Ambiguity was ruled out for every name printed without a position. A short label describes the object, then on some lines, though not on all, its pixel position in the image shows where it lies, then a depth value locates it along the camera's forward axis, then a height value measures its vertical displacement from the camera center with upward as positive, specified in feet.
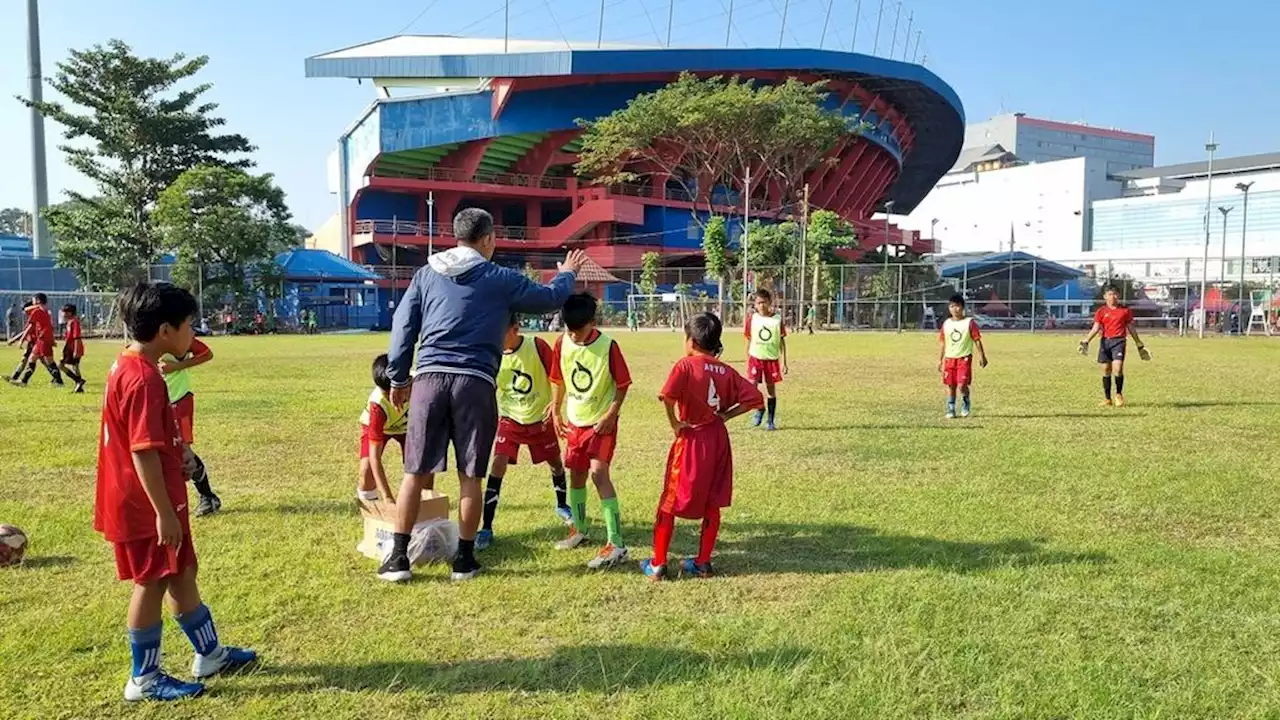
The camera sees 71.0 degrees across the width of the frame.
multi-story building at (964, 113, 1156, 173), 450.30 +83.91
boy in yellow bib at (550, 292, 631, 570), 17.17 -1.92
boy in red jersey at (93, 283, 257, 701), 10.79 -2.19
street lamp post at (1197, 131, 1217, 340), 118.07 -0.25
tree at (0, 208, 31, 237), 431.02 +40.89
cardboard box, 16.84 -4.09
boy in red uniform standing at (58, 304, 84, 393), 47.55 -2.47
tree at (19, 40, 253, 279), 146.72 +29.09
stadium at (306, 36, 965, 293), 185.78 +35.65
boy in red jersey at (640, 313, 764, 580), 15.97 -2.46
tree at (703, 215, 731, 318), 154.81 +9.85
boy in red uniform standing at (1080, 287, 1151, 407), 41.47 -1.36
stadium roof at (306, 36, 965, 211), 180.45 +51.10
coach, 15.31 -0.88
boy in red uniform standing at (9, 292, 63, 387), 49.19 -1.74
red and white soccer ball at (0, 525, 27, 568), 16.70 -4.55
